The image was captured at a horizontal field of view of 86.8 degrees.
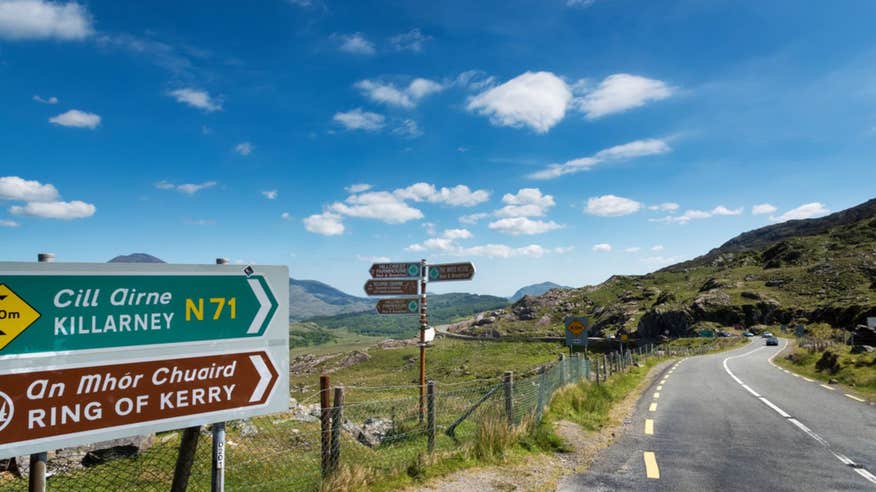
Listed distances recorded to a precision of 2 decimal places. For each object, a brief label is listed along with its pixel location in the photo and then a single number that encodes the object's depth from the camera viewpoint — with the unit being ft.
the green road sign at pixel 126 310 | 12.86
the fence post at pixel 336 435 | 22.39
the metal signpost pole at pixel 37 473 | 12.94
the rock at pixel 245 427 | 35.73
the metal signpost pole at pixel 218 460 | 16.25
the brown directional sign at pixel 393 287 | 42.96
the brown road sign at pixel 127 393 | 12.66
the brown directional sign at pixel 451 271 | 41.56
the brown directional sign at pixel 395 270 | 42.91
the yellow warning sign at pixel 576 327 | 59.62
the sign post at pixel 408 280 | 42.32
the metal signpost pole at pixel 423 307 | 42.93
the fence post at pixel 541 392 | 38.08
